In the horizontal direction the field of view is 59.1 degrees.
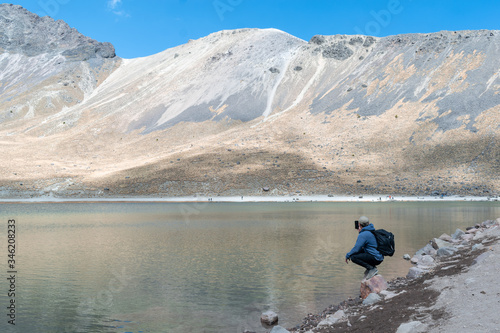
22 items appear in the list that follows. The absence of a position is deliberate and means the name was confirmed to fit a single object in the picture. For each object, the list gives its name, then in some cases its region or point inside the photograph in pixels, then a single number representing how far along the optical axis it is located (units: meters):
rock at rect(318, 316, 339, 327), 12.85
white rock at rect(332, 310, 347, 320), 13.34
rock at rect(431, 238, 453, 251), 24.23
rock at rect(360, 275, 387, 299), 15.51
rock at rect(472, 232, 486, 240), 25.10
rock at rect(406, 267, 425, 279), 17.72
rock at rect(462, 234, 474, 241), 26.60
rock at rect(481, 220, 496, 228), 32.19
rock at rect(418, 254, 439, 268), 20.27
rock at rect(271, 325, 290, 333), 12.09
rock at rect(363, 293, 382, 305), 14.36
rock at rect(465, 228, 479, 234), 29.53
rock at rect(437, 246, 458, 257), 21.64
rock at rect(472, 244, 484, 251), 20.27
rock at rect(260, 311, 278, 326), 14.41
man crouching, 15.71
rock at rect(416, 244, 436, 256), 23.41
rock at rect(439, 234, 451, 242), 27.23
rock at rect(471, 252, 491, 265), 15.88
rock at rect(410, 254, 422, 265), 22.30
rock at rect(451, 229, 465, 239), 28.62
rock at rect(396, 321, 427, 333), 9.68
